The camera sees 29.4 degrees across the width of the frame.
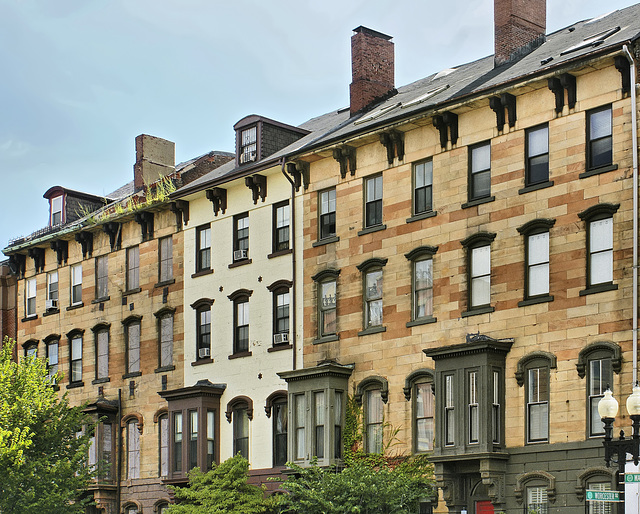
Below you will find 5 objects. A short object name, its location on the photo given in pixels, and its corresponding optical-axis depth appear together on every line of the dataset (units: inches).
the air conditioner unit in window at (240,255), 1765.5
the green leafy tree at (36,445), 1685.5
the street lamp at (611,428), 975.6
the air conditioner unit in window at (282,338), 1669.5
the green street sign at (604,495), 1003.3
